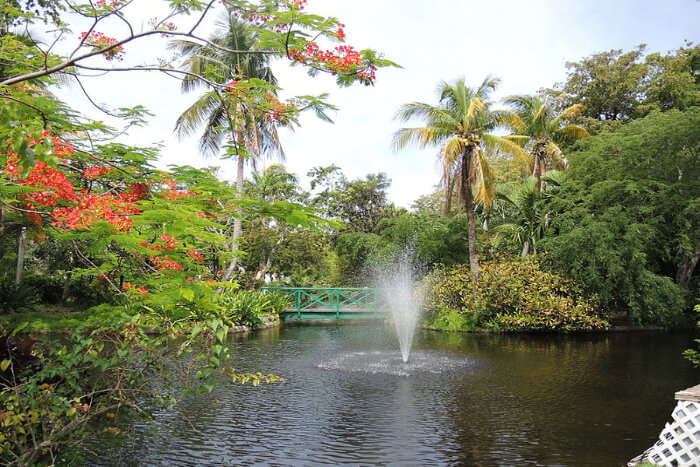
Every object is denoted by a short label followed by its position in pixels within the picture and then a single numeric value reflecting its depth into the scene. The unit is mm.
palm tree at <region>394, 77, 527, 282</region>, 15820
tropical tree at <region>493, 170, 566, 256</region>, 17547
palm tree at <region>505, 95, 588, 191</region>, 18969
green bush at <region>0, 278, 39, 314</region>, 14531
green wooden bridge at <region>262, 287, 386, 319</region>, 19906
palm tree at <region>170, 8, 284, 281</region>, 16734
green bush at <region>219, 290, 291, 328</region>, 15859
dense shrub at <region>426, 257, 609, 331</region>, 15109
